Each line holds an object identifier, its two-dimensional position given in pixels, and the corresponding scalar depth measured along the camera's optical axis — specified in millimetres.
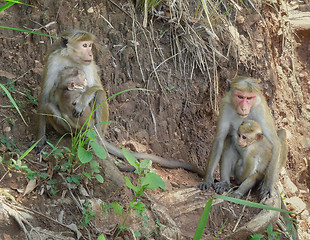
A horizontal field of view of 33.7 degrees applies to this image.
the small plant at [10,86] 5621
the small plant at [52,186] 4510
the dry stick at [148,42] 6678
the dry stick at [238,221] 5144
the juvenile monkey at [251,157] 5691
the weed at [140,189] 4156
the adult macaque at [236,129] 5801
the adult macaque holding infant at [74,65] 5383
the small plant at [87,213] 4297
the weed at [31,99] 5816
